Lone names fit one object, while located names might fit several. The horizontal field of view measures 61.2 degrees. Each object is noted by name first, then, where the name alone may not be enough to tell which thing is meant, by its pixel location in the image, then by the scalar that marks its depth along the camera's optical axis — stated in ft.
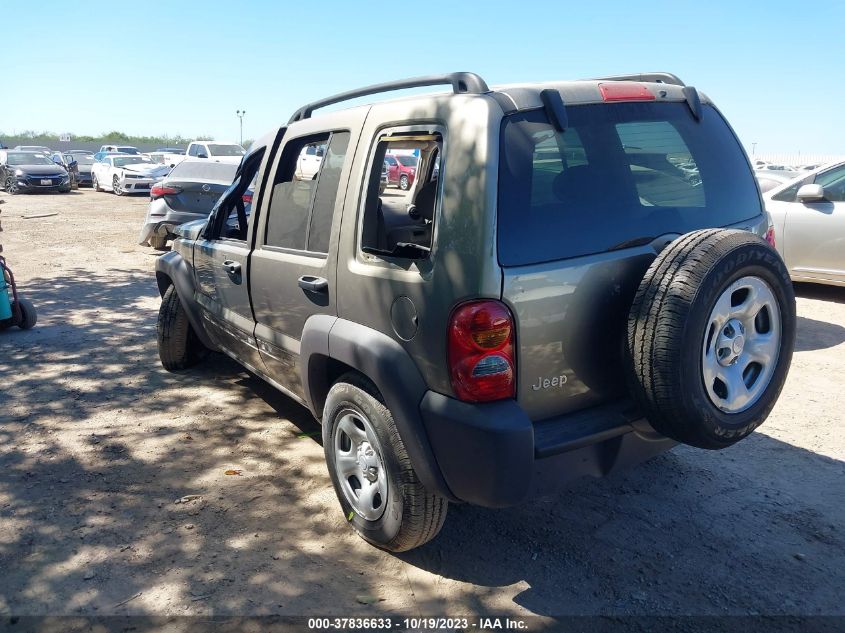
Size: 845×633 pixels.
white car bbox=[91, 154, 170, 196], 85.40
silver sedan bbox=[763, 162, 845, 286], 25.89
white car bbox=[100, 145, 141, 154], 117.26
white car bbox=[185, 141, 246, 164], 76.54
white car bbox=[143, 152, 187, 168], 104.87
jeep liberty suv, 8.84
